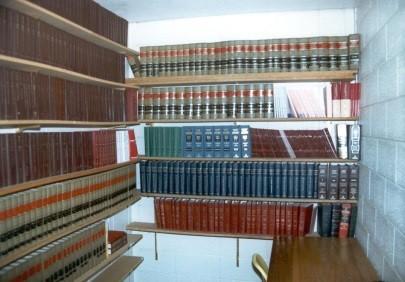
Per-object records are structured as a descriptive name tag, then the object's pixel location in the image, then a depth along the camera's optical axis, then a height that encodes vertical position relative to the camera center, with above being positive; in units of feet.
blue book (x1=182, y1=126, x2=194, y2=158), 8.98 -0.44
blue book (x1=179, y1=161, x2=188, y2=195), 9.17 -1.33
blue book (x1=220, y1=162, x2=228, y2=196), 8.98 -1.42
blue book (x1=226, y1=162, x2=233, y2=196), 8.95 -1.41
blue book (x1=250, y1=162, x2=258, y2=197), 8.82 -1.43
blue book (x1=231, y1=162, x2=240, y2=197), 8.92 -1.41
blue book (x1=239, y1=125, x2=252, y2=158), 8.68 -0.44
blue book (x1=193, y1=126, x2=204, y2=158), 8.93 -0.47
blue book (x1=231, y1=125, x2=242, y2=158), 8.72 -0.49
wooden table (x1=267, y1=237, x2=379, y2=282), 6.34 -2.76
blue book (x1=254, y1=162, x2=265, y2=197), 8.79 -1.42
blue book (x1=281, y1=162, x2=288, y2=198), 8.65 -1.36
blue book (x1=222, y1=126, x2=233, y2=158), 8.78 -0.47
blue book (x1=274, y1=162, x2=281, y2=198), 8.68 -1.41
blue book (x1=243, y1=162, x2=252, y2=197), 8.86 -1.37
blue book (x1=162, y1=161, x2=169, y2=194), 9.31 -1.43
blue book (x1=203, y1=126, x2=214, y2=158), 8.87 -0.47
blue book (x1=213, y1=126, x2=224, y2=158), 8.82 -0.47
